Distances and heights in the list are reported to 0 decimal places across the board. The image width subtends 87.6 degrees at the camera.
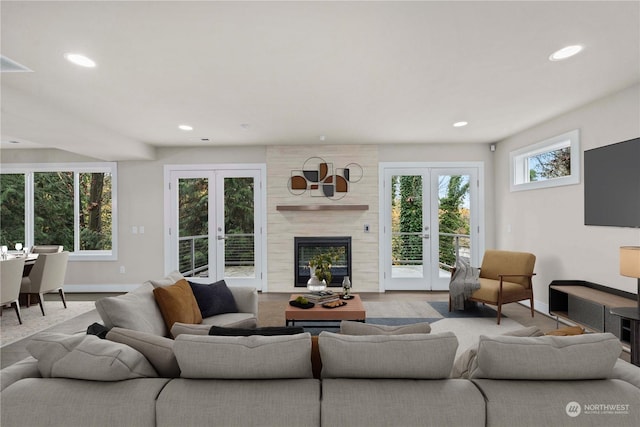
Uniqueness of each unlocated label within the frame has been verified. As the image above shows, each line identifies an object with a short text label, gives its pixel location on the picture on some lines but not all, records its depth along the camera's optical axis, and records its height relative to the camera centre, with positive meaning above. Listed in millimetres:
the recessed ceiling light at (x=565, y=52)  2337 +1192
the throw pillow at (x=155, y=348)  1429 -563
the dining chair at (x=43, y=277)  4258 -737
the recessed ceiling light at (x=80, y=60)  2406 +1189
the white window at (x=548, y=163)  3801 +717
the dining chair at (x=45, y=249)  5148 -452
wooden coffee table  3061 -881
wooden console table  2846 -833
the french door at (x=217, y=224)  5641 -85
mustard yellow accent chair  4000 -799
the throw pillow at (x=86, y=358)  1276 -546
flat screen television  3018 +318
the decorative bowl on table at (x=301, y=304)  3236 -838
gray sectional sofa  1204 -636
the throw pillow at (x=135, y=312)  2088 -614
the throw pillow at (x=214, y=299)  2902 -710
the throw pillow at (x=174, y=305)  2516 -661
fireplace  5535 -574
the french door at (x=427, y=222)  5559 -62
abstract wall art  5551 +661
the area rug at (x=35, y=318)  3639 -1236
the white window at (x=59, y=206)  5703 +235
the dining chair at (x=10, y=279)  3693 -670
